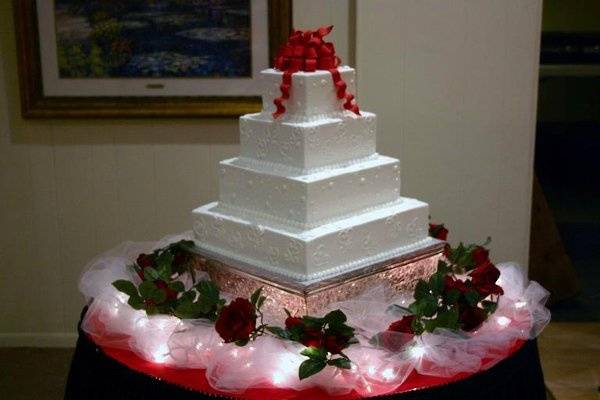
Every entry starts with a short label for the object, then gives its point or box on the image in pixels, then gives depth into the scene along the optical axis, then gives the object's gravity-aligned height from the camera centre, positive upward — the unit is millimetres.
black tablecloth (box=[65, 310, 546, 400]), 1992 -917
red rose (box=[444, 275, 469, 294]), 2193 -711
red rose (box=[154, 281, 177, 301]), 2219 -727
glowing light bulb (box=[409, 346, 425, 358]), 2035 -823
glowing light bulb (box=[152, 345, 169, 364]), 2129 -862
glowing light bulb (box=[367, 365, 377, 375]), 1984 -845
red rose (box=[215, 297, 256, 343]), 1989 -732
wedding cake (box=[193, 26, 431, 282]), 2270 -493
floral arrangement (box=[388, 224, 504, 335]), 2094 -749
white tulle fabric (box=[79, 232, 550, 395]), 1968 -829
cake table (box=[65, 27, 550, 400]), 1992 -749
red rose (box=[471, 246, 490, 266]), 2463 -709
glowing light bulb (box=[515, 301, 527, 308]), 2393 -830
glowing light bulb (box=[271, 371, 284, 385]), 1973 -857
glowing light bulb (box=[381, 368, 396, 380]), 1981 -853
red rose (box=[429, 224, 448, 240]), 2723 -704
